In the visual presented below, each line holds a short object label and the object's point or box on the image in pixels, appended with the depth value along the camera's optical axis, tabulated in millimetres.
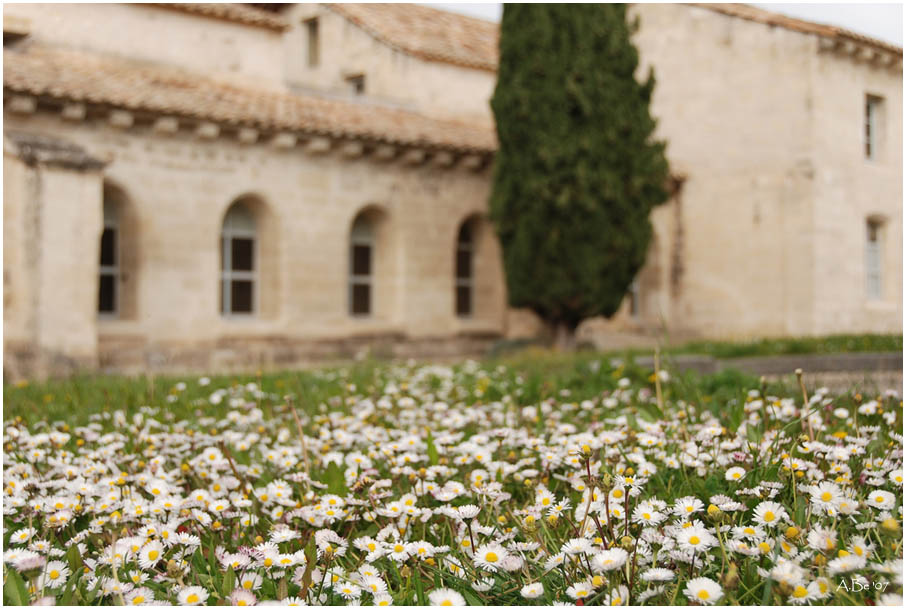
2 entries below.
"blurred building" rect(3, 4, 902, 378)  12188
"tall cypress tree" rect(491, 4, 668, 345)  15297
